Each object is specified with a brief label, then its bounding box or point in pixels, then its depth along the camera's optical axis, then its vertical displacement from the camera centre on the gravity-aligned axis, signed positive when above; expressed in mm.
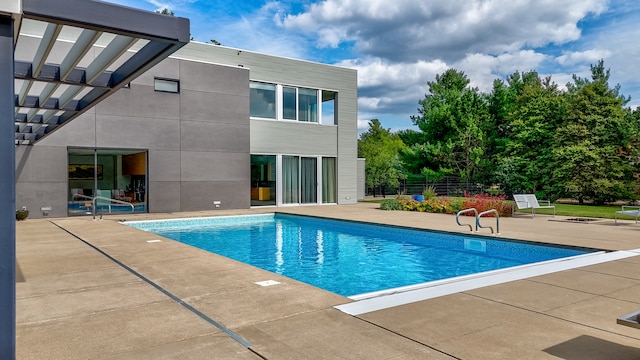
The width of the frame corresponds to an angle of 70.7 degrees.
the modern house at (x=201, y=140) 13789 +1391
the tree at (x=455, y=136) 27375 +2665
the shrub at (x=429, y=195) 17422 -627
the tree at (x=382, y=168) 31078 +754
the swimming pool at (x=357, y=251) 7215 -1494
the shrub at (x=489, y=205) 14031 -830
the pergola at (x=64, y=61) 2613 +1110
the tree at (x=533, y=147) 22656 +1619
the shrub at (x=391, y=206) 17206 -1031
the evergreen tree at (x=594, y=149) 20156 +1357
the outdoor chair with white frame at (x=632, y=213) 11016 -858
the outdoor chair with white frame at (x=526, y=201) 13352 -693
